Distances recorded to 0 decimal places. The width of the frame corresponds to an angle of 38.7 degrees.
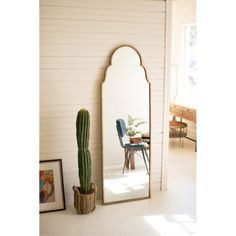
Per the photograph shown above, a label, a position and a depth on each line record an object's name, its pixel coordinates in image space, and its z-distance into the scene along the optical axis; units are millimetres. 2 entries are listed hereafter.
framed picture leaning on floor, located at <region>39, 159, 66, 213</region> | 3848
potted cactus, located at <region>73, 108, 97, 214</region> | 3592
